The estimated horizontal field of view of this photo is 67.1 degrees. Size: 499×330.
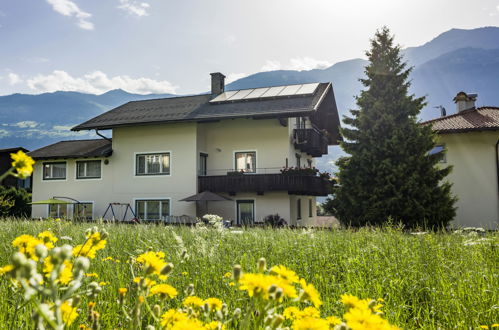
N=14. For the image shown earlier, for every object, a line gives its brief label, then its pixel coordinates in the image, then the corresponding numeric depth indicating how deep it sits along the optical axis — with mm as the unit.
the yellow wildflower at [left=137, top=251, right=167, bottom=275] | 1208
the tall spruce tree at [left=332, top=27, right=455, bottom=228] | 15750
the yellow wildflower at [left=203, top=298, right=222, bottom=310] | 1362
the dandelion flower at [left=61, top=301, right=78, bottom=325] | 1222
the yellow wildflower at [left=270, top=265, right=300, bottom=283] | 1059
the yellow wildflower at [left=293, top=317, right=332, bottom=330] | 1021
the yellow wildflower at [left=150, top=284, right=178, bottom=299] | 1367
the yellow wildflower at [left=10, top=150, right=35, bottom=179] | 1022
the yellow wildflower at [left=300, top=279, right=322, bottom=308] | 1079
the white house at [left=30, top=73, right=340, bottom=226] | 19922
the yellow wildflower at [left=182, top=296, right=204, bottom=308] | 1444
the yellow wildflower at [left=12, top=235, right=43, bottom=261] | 1267
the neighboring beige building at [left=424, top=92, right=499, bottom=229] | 19922
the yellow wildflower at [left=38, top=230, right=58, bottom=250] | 1433
